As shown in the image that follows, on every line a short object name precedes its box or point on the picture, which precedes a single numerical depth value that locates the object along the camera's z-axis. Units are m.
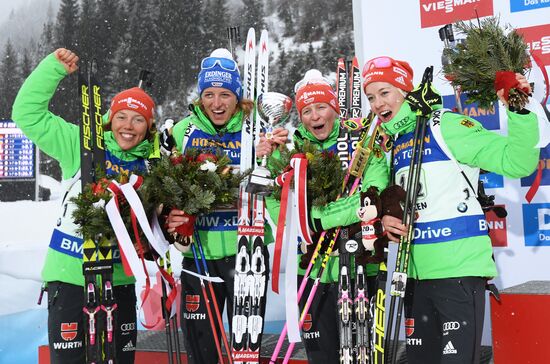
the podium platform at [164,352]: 3.38
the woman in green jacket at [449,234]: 2.20
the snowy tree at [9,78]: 7.45
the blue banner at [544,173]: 3.67
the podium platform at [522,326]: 2.63
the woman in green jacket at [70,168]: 2.78
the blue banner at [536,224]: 3.82
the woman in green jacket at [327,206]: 2.60
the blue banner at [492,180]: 3.96
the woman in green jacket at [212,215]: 2.92
